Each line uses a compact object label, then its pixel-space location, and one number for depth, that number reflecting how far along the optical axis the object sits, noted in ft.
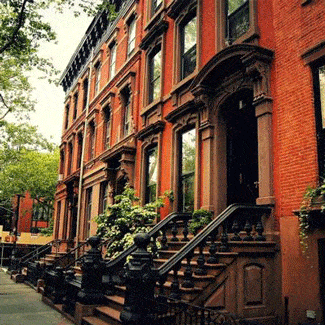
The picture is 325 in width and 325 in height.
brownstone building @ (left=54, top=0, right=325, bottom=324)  21.08
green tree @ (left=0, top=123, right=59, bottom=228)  128.16
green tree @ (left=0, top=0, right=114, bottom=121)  44.03
